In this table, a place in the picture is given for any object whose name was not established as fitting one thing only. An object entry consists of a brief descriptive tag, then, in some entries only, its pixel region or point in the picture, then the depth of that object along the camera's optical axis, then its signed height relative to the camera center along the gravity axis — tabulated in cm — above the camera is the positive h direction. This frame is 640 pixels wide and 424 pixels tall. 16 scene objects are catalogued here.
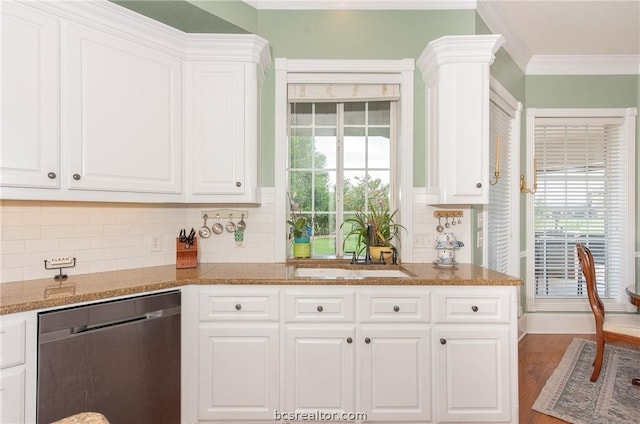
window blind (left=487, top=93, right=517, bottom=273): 303 +20
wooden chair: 256 -85
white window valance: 271 +98
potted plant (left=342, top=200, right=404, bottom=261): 254 -15
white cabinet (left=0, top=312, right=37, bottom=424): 140 -67
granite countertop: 155 -39
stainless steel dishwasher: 150 -73
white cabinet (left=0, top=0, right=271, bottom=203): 168 +62
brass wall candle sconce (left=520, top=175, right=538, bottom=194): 343 +26
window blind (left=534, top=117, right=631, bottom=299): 362 +12
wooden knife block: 234 -31
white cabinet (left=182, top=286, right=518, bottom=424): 195 -83
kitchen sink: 232 -43
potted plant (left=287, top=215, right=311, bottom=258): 274 -21
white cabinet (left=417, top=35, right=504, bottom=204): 227 +66
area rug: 221 -133
